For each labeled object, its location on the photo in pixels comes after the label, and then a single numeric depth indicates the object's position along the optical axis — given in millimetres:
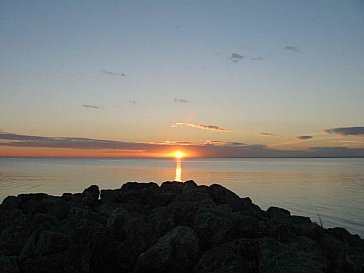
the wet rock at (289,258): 7742
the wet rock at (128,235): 9164
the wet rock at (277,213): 13537
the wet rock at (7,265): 8648
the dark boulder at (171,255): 8500
